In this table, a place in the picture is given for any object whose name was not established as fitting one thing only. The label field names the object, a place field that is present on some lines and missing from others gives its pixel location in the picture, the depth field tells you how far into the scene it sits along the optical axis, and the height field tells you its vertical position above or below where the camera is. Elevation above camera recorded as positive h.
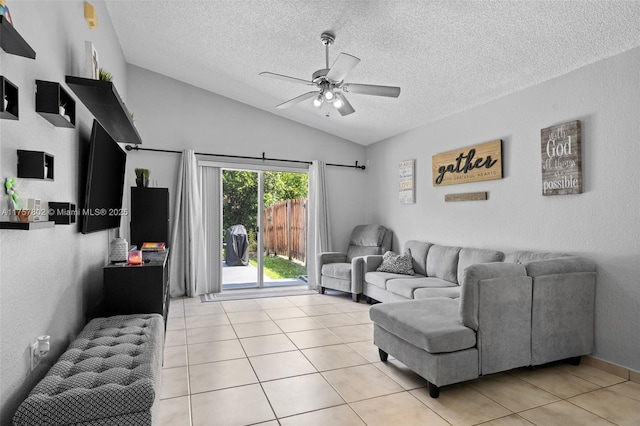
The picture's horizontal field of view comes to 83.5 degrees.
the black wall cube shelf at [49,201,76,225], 1.89 +0.03
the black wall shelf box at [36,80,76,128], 1.77 +0.60
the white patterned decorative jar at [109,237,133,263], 2.99 -0.27
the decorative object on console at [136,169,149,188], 4.38 +0.51
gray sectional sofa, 2.45 -0.77
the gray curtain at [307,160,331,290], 6.03 +0.03
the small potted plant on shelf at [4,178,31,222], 1.45 +0.08
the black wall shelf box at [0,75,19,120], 1.28 +0.46
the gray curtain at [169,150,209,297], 5.25 -0.20
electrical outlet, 1.64 -0.64
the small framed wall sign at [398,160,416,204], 5.26 +0.54
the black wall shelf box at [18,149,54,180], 1.58 +0.25
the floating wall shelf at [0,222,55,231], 1.36 -0.02
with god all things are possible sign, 3.06 +0.52
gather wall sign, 3.90 +0.63
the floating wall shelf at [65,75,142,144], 2.27 +0.83
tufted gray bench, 1.38 -0.70
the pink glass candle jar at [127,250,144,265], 2.87 -0.32
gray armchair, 5.10 -0.66
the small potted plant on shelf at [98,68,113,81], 2.67 +1.08
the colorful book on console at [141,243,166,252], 3.89 -0.31
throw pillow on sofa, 4.74 -0.62
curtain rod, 5.04 +0.98
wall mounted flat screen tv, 2.49 +0.28
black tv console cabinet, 2.65 -0.53
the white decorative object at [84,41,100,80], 2.50 +1.12
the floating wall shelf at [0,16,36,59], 1.22 +0.65
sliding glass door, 5.85 -0.06
